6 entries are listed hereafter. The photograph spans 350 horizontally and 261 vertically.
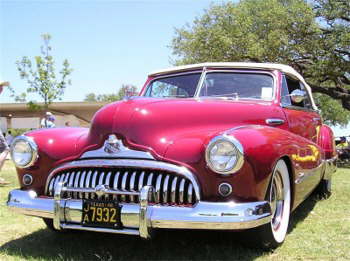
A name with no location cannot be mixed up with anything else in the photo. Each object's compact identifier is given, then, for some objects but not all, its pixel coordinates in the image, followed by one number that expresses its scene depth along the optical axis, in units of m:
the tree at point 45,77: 19.46
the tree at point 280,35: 15.26
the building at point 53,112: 27.75
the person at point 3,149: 6.69
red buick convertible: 2.68
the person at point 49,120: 9.65
